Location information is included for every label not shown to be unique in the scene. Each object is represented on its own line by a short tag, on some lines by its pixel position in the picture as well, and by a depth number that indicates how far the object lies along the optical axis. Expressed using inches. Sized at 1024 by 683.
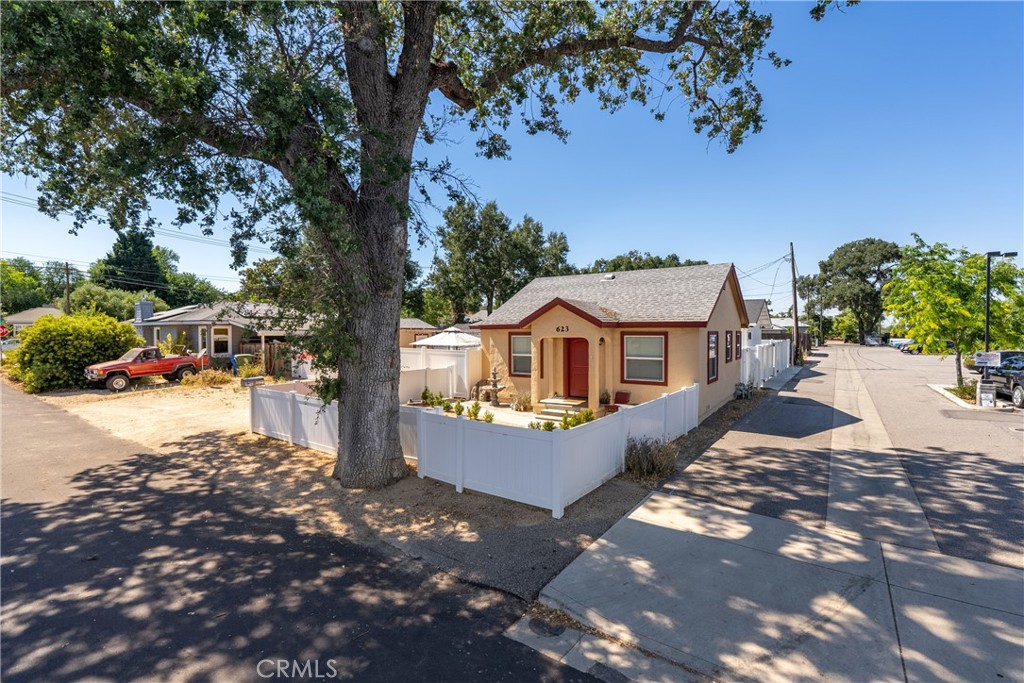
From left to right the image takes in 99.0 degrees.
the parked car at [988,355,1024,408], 525.0
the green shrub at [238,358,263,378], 807.1
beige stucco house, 496.1
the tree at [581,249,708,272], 2117.4
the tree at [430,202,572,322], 1291.8
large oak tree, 194.5
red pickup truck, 676.7
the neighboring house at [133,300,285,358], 948.6
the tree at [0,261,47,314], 1887.9
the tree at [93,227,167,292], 2001.7
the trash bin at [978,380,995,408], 528.1
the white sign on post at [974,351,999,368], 558.6
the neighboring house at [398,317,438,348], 1200.8
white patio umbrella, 650.2
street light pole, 577.3
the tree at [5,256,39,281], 2324.1
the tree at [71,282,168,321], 1536.2
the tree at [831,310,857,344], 2522.1
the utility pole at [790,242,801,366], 1121.7
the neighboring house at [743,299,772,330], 1142.7
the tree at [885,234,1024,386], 633.6
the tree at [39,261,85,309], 2148.1
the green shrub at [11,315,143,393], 678.5
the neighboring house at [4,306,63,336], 1575.8
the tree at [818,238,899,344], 2245.3
